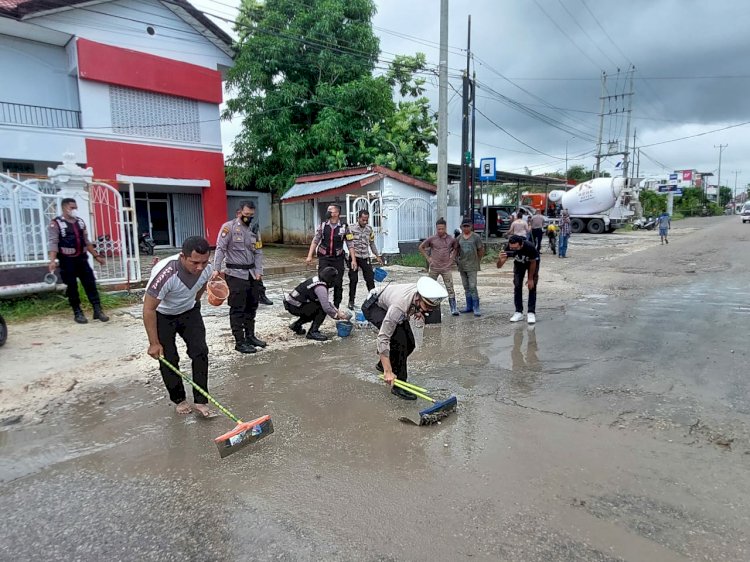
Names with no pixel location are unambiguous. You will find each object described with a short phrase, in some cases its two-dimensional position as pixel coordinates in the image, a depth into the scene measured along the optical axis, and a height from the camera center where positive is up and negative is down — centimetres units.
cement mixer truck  2817 +129
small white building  1475 +103
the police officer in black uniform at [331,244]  711 -21
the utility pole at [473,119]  1451 +323
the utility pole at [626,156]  3712 +516
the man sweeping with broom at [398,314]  381 -72
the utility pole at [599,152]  3725 +553
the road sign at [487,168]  1369 +167
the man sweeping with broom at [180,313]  361 -63
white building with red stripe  1416 +432
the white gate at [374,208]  1464 +63
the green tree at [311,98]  1781 +494
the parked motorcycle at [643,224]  3347 -3
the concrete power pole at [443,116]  1214 +282
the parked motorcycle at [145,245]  1642 -41
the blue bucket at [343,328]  638 -129
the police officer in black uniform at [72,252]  662 -25
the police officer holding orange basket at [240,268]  575 -44
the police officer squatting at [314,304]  606 -94
